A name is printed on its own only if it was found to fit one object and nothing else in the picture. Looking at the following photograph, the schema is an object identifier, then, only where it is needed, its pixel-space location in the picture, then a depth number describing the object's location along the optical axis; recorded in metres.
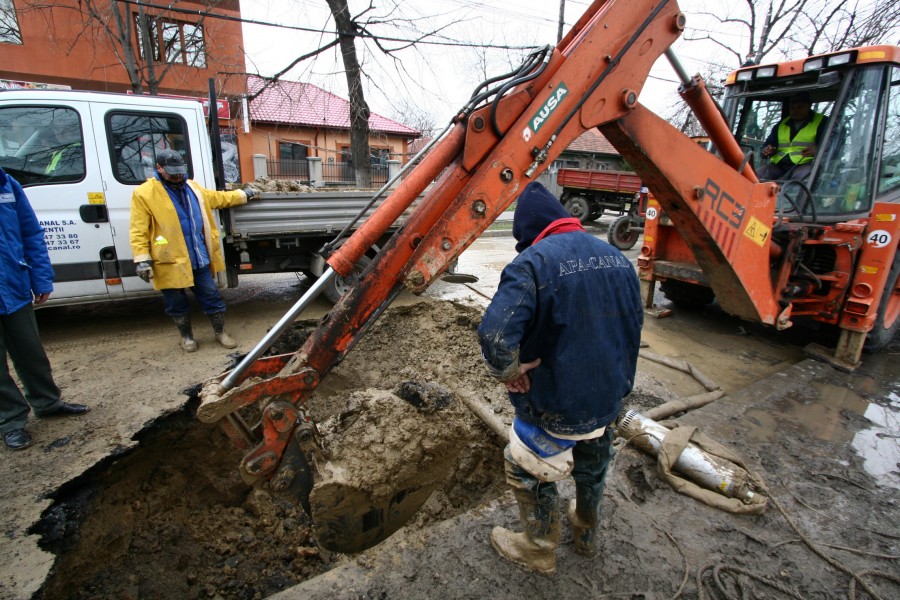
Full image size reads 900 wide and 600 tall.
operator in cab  4.45
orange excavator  2.05
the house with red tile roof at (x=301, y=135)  19.59
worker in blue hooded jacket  1.67
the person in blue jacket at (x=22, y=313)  2.89
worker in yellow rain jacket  4.01
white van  4.13
